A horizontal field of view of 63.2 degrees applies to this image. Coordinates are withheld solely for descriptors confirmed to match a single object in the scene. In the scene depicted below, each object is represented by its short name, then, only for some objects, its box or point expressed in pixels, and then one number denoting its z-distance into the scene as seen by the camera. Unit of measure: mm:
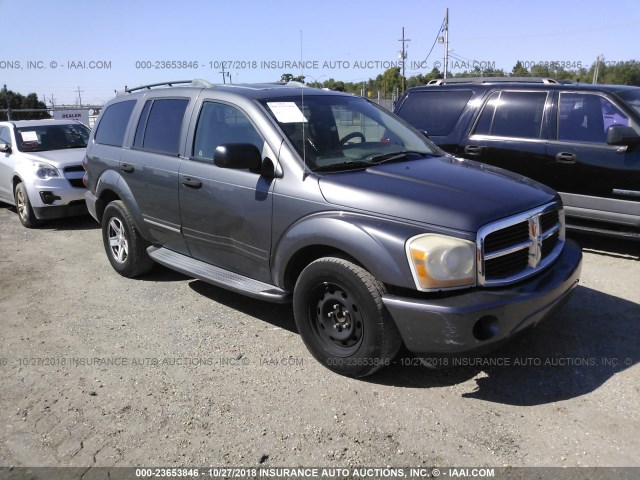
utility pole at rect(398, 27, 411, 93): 42938
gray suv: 2959
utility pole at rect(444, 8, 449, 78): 36812
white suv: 7914
